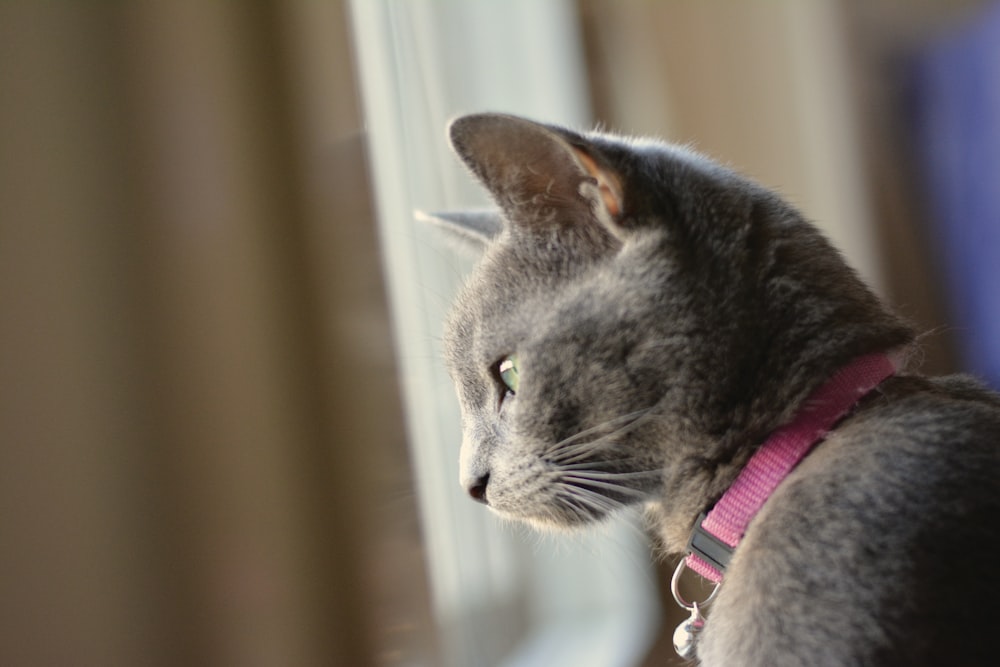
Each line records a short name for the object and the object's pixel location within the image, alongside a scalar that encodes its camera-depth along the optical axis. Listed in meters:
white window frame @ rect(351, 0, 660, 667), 0.60
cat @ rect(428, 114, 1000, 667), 0.45
